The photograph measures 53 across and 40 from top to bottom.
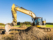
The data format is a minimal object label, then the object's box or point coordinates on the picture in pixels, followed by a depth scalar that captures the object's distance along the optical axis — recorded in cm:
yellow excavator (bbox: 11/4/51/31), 941
